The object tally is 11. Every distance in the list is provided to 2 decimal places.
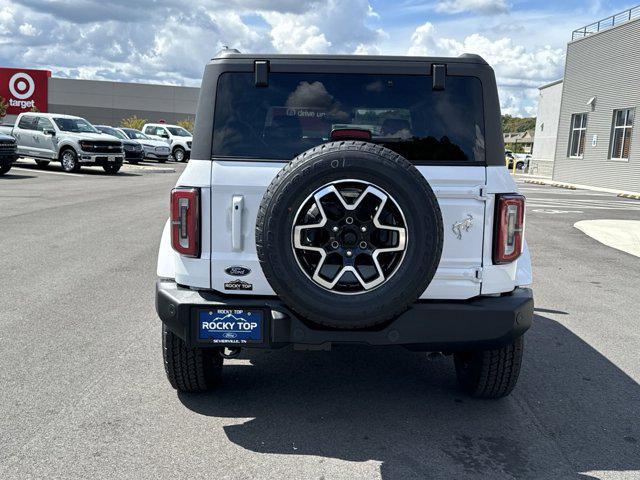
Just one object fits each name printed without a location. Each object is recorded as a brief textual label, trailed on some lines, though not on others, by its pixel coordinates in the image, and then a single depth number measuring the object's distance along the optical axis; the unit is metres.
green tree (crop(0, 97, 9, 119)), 44.72
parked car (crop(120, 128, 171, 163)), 35.44
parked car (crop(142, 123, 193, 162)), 38.28
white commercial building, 43.81
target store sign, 44.84
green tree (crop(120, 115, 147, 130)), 59.09
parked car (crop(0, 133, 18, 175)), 20.36
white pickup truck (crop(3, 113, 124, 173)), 24.05
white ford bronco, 3.32
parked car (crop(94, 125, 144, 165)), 31.22
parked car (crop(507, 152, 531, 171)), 54.06
